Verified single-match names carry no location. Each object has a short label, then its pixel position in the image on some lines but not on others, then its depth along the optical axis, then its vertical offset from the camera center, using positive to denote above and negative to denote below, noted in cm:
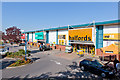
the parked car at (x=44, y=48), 2688 -233
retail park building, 1569 +85
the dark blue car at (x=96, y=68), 865 -292
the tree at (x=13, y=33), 1637 +134
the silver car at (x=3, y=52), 1915 -256
